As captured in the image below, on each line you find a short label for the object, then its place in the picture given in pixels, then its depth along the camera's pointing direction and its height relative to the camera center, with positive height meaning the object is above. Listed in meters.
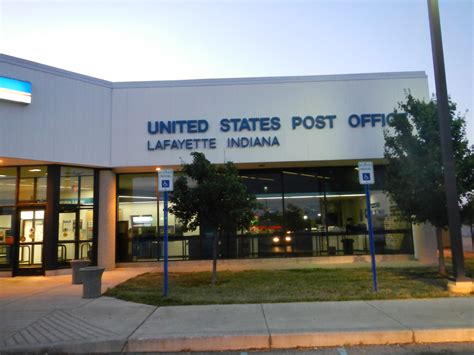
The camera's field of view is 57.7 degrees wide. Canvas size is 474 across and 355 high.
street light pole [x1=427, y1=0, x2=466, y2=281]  9.98 +1.91
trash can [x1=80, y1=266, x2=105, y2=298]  10.26 -1.12
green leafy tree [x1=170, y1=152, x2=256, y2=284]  11.62 +0.87
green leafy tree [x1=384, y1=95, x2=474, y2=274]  11.37 +1.60
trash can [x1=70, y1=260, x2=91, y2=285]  12.93 -1.07
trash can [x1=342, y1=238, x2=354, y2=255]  16.92 -0.69
